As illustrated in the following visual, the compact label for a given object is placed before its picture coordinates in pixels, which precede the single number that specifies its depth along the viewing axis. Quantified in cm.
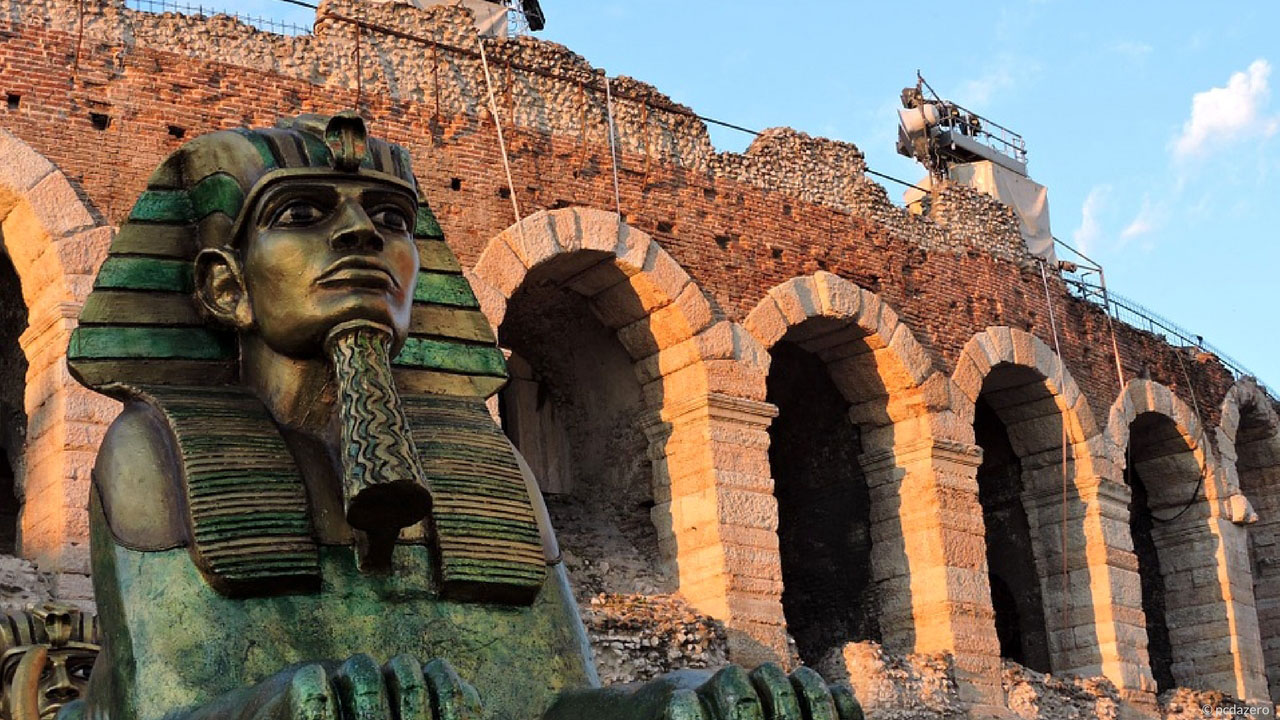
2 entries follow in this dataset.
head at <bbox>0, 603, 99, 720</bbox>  461
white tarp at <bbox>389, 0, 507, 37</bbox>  1672
